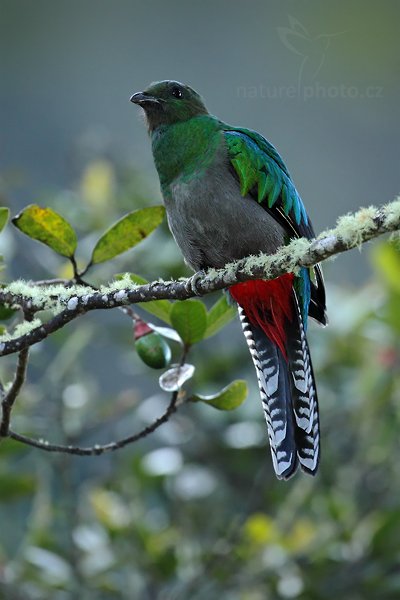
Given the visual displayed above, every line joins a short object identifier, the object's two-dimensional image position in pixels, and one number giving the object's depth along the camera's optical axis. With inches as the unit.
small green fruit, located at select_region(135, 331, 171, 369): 179.8
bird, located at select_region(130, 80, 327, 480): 215.0
